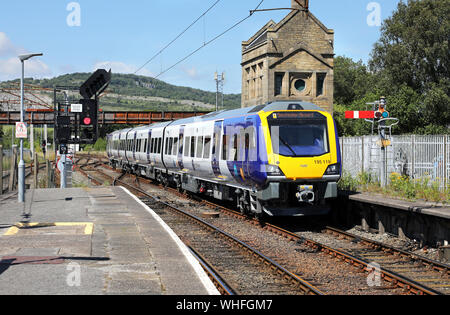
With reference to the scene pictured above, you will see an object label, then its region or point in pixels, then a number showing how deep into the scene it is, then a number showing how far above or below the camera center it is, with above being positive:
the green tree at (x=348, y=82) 89.06 +10.09
